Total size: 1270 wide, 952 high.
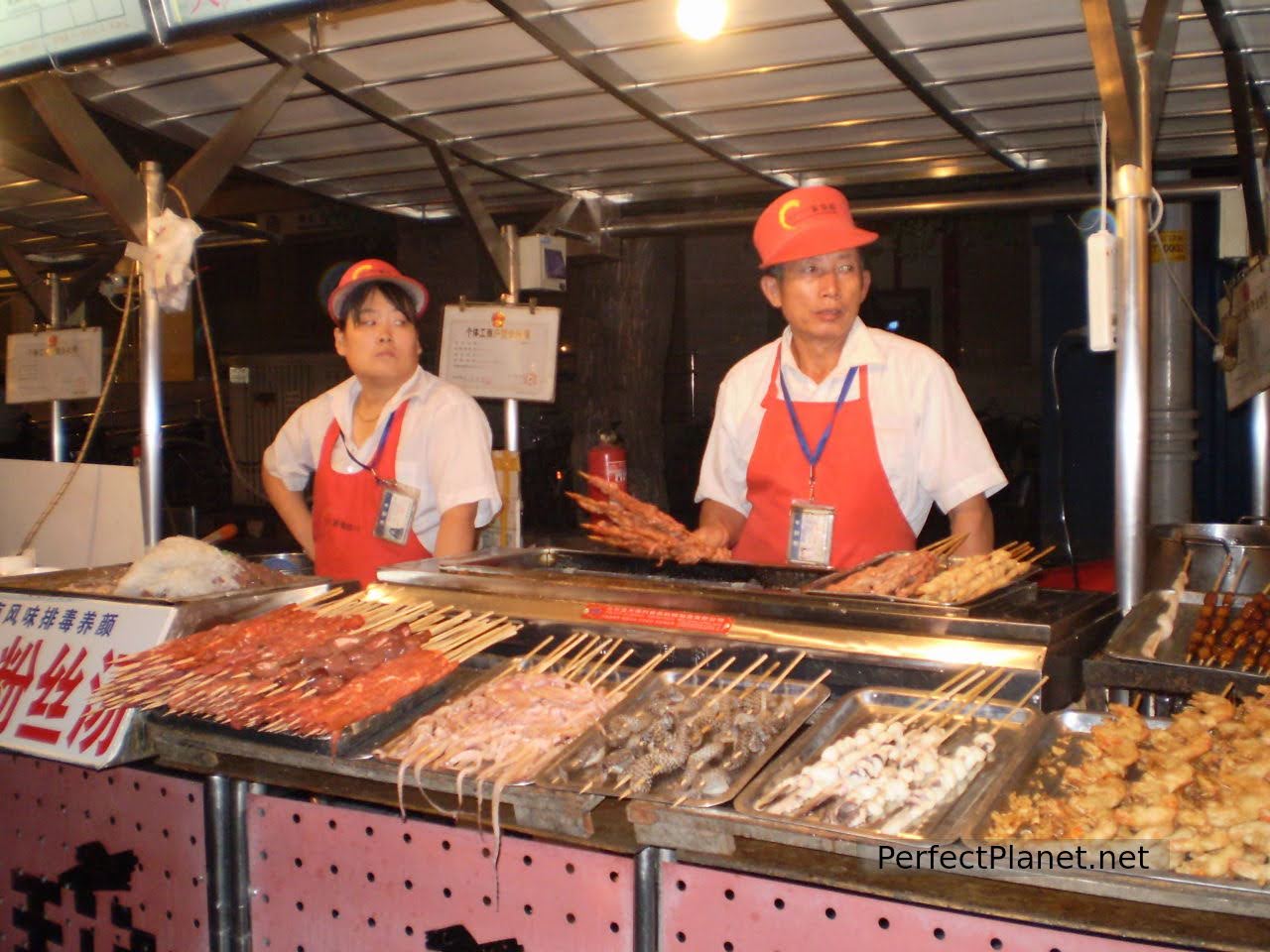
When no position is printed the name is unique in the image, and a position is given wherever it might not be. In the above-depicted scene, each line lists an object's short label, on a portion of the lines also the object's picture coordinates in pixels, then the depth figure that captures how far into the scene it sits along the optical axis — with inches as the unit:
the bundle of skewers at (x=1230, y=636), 101.6
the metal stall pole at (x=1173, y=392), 237.1
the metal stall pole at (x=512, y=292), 227.6
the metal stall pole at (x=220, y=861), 99.6
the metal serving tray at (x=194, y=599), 116.0
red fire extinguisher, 242.1
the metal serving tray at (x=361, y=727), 93.1
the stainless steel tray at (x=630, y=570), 120.3
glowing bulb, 147.9
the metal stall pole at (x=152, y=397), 164.9
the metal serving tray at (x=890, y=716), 71.2
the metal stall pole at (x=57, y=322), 282.4
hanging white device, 118.6
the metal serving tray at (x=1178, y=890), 61.8
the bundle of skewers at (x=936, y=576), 107.6
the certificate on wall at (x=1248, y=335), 158.1
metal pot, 137.9
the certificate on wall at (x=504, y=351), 217.8
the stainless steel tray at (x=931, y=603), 99.2
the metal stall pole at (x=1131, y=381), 119.4
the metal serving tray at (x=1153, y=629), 94.1
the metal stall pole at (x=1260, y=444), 196.1
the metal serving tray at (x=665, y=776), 78.5
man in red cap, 147.2
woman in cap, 165.9
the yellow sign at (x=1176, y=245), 237.0
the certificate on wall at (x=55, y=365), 269.9
